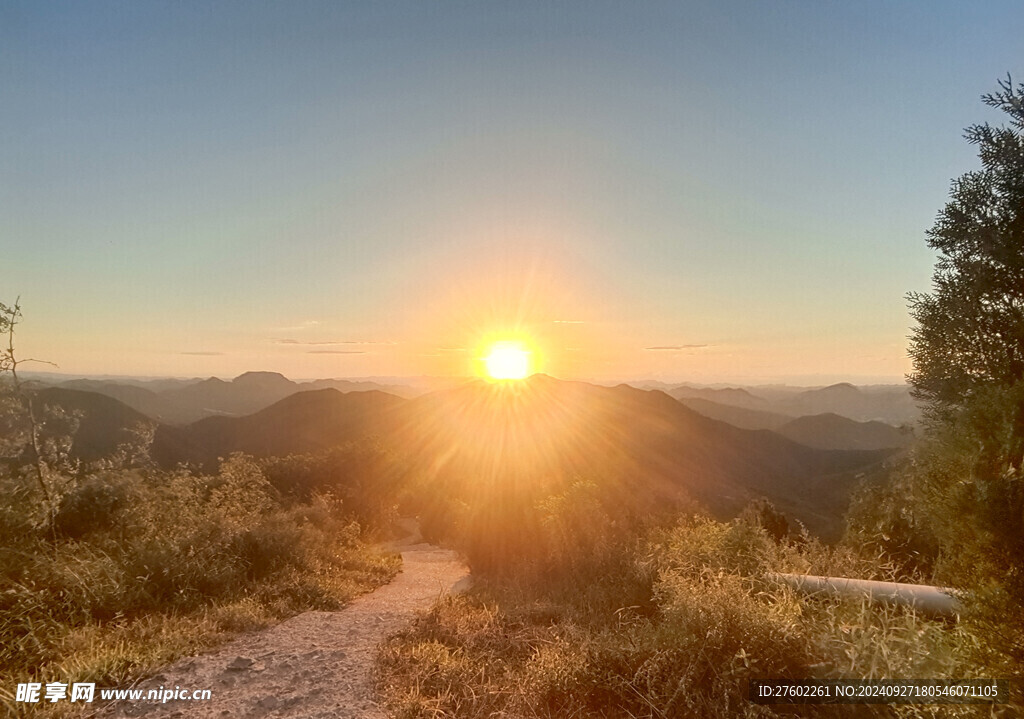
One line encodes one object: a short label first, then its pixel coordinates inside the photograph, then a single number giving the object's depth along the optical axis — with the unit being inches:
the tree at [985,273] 169.3
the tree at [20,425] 310.3
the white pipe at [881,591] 207.2
